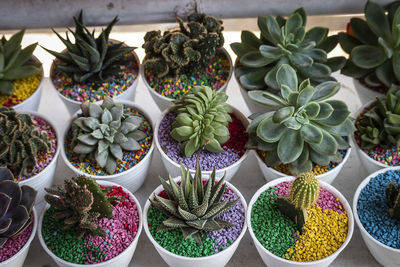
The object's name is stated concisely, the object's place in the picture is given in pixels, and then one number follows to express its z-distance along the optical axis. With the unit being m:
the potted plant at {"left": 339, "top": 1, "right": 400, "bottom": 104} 0.50
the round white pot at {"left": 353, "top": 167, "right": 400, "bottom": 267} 0.43
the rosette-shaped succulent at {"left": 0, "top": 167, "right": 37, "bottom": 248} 0.42
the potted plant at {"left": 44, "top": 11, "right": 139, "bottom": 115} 0.52
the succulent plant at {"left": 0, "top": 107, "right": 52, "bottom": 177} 0.46
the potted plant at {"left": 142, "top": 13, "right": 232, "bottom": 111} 0.50
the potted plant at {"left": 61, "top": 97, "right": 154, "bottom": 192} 0.47
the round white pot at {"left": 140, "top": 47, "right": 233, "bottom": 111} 0.52
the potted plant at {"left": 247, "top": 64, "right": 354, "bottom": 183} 0.44
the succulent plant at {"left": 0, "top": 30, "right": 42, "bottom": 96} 0.52
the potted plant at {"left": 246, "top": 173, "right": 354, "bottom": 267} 0.42
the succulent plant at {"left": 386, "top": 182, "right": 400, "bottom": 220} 0.43
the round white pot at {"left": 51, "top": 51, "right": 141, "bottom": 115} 0.52
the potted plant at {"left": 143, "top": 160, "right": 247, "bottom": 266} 0.42
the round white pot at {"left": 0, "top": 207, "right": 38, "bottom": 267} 0.43
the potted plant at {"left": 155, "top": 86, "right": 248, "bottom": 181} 0.46
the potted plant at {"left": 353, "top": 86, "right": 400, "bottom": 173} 0.47
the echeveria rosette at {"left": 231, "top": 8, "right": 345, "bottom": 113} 0.48
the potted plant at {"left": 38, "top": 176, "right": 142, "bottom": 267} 0.42
